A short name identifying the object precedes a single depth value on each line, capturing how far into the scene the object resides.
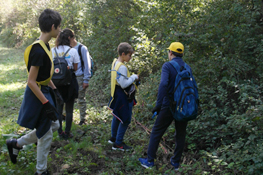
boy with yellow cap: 3.45
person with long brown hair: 4.38
